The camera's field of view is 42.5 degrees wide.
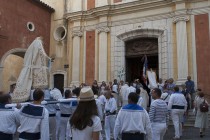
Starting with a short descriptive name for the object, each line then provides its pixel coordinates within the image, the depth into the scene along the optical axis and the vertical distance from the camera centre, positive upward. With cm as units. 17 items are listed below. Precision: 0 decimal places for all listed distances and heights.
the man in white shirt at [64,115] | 779 -109
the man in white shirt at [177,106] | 934 -102
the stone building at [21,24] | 1669 +366
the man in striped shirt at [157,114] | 629 -86
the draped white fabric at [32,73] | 742 +14
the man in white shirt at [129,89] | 1346 -60
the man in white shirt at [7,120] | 516 -81
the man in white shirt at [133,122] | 496 -84
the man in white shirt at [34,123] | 456 -76
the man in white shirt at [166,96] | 1056 -75
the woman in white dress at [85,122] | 356 -58
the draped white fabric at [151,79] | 1329 -9
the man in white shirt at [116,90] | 1530 -72
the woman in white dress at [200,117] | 1026 -155
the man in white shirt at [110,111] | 966 -121
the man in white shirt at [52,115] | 810 -114
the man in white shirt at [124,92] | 1420 -78
